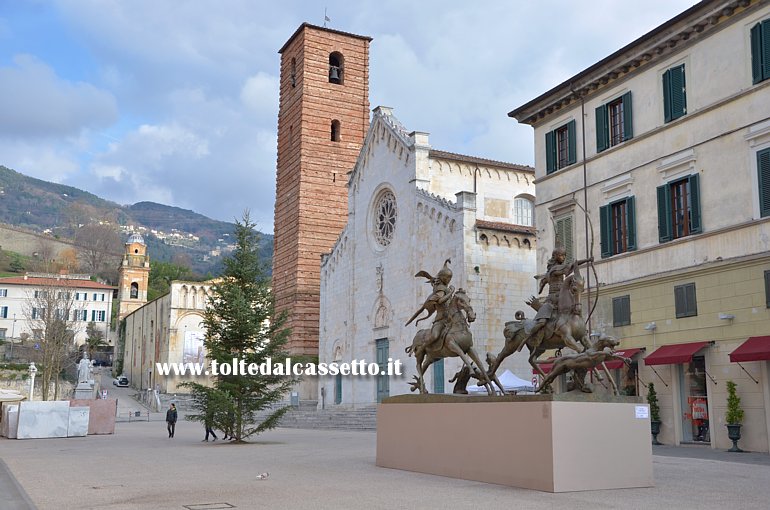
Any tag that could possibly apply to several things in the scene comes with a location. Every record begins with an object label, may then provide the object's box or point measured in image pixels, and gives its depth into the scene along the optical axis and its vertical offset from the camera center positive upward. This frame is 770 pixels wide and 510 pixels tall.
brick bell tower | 52.94 +15.26
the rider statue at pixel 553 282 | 14.62 +1.84
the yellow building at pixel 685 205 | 21.34 +5.40
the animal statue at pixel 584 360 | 13.23 +0.39
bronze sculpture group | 13.60 +0.92
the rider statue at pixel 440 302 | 16.52 +1.62
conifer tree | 26.06 +1.26
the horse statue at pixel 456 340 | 16.16 +0.84
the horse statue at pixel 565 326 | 14.28 +1.01
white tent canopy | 29.91 -0.05
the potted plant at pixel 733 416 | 21.09 -0.79
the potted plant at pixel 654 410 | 24.30 -0.76
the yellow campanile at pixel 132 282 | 108.81 +12.94
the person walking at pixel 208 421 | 26.01 -1.38
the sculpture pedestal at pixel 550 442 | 12.30 -0.94
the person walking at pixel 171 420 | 31.10 -1.62
